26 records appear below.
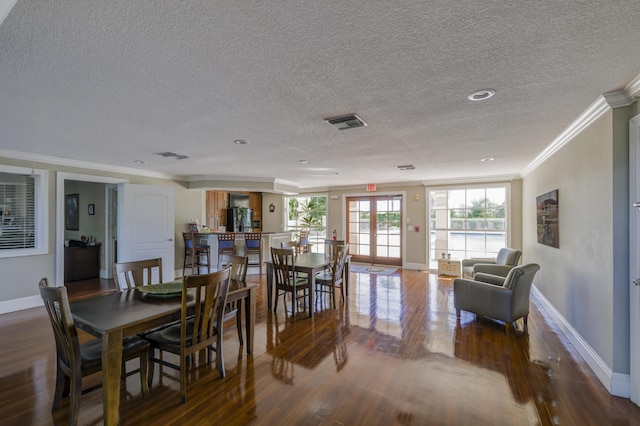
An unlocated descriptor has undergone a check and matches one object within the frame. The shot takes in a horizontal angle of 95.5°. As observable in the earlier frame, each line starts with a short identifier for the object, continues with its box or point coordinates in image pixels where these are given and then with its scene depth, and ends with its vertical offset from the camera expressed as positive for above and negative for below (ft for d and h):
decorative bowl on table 8.25 -2.26
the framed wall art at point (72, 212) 22.67 +0.17
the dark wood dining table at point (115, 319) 5.94 -2.37
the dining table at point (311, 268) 13.19 -2.57
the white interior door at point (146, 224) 17.63 -0.64
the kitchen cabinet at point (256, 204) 28.81 +0.99
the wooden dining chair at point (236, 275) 9.50 -2.32
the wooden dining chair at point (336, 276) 14.40 -3.16
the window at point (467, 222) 22.00 -0.64
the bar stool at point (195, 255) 21.12 -3.01
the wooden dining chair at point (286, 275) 13.10 -2.90
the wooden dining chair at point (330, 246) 17.74 -2.11
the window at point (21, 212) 14.01 +0.11
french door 26.32 -1.43
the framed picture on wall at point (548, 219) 12.30 -0.24
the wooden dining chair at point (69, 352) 5.97 -3.18
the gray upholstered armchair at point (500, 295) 11.32 -3.37
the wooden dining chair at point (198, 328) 7.13 -3.11
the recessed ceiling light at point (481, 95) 7.24 +3.05
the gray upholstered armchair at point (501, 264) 15.51 -2.86
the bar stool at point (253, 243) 21.31 -2.16
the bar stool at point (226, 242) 20.68 -2.03
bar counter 21.11 -2.09
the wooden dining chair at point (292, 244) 19.57 -2.10
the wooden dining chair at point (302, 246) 21.31 -2.41
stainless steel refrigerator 27.12 -0.57
